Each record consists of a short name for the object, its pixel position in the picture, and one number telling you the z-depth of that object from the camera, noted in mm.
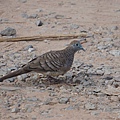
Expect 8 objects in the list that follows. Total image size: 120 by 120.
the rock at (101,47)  17500
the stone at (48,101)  12978
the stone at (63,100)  13031
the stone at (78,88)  13912
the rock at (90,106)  12711
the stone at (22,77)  14797
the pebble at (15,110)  12486
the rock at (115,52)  16827
